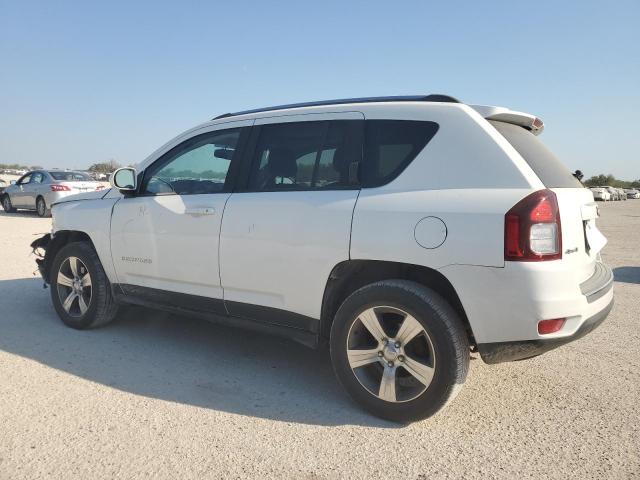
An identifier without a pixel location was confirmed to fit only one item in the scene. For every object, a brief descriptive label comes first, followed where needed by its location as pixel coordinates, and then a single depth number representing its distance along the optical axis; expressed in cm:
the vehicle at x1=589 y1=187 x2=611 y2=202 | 5219
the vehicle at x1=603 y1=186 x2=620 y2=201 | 5941
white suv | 271
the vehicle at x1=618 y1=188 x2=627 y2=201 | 6339
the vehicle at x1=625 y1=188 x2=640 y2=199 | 7250
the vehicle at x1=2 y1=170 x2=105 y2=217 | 1669
